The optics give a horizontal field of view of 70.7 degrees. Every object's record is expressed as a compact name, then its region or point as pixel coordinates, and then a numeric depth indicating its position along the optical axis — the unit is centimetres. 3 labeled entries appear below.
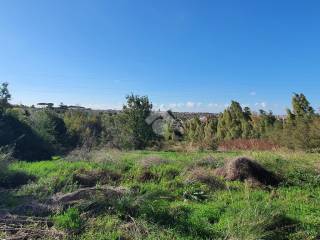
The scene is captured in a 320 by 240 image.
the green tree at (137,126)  1687
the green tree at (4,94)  1720
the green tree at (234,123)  1951
